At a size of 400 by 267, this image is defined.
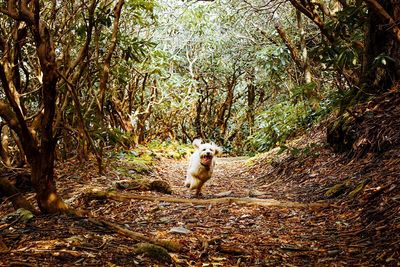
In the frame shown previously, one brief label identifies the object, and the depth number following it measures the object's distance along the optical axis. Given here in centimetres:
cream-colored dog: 650
